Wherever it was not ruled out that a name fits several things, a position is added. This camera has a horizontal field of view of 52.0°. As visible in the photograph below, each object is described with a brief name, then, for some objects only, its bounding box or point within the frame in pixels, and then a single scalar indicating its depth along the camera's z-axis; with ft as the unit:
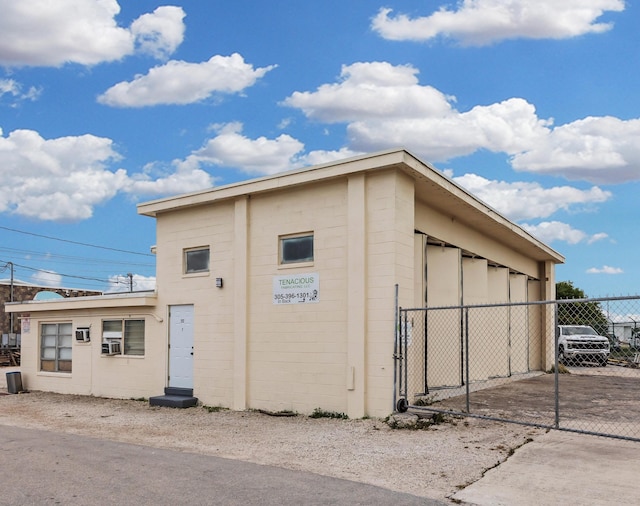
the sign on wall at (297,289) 42.80
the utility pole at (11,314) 134.00
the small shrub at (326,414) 40.13
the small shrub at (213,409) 46.01
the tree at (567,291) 158.27
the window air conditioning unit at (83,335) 58.44
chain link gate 38.47
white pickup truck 83.25
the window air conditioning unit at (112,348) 55.88
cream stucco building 39.86
